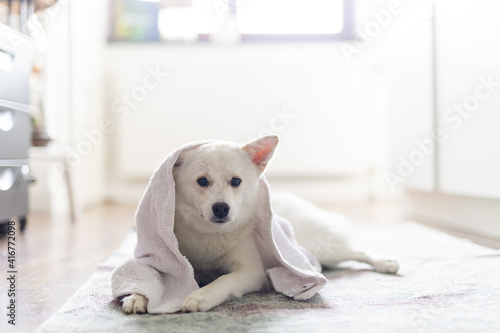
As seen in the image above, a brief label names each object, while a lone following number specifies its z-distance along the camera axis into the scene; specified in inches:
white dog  48.1
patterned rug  39.7
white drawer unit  79.7
